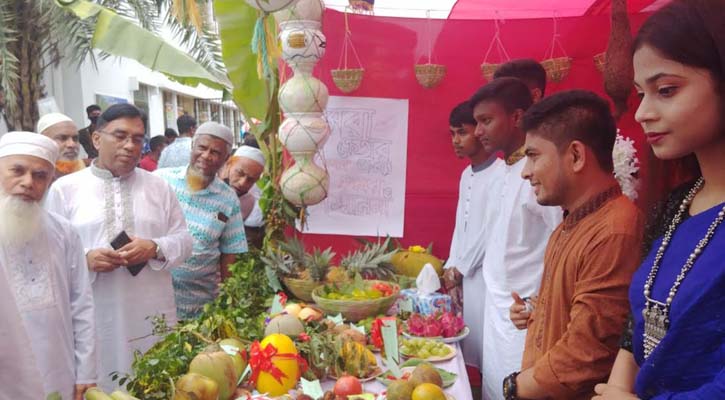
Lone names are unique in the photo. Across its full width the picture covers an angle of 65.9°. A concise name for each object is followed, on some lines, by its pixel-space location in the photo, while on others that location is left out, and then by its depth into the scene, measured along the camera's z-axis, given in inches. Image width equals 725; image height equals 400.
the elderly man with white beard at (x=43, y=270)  94.8
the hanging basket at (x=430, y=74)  158.1
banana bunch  80.9
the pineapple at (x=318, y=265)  121.4
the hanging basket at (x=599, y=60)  154.0
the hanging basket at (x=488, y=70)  155.5
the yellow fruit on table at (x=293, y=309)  99.5
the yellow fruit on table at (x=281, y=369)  72.9
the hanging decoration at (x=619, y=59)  123.6
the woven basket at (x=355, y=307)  105.7
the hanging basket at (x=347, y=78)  155.2
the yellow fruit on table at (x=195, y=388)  63.7
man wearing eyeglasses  121.8
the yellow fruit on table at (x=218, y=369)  68.4
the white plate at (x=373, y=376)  80.5
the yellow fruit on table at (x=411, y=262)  141.9
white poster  163.6
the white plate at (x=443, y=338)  99.1
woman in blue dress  41.4
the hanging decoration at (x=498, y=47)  162.9
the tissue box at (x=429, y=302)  107.3
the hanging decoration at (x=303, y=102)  109.6
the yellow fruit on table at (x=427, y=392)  67.6
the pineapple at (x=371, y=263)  129.3
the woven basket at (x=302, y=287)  118.8
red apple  72.9
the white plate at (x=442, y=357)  89.7
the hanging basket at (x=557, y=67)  155.8
